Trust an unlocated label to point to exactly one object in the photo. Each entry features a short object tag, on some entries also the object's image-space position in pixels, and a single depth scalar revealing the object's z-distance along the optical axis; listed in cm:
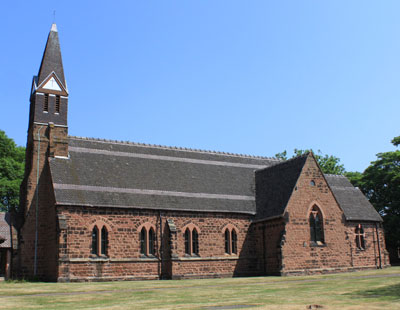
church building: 3036
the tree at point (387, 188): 4616
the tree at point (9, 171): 5175
